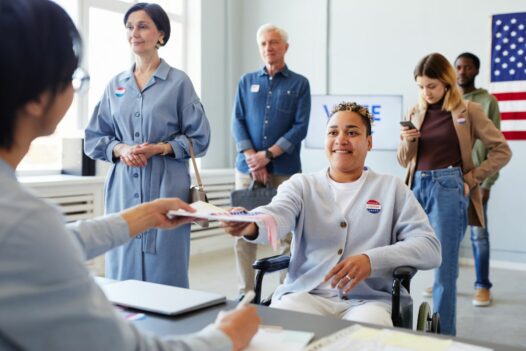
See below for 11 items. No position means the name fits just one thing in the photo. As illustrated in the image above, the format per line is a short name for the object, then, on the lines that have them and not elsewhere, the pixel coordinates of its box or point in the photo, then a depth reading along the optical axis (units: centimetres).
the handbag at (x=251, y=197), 368
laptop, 139
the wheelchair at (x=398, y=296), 189
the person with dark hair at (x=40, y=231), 75
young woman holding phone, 317
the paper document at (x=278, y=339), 116
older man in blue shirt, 393
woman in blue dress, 264
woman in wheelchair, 196
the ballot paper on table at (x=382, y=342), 116
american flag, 517
